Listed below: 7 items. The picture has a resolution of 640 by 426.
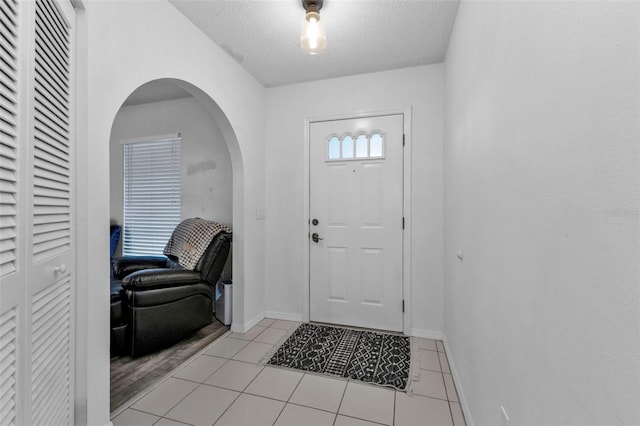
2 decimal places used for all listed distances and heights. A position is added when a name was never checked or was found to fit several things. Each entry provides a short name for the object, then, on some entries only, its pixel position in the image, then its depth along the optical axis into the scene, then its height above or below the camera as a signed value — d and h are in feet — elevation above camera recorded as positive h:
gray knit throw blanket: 8.75 -0.87
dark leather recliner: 7.08 -2.40
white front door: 9.25 -0.29
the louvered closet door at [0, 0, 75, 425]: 2.91 +0.00
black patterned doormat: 6.81 -3.80
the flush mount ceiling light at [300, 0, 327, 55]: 6.04 +3.89
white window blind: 11.82 +0.78
